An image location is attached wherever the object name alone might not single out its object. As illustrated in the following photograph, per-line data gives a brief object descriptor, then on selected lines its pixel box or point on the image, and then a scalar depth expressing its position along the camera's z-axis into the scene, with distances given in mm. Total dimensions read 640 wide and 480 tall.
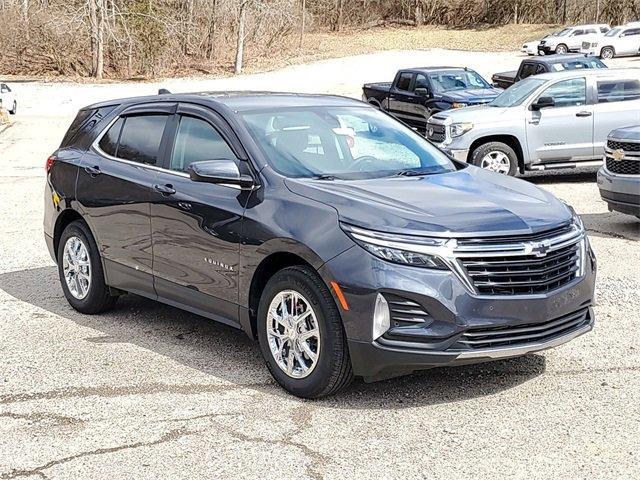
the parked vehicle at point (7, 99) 33156
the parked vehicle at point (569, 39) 52625
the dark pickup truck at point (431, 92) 19500
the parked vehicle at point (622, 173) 10234
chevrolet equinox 4945
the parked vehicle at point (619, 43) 51125
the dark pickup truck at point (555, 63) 22906
